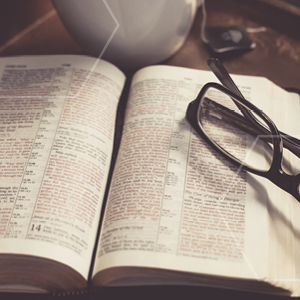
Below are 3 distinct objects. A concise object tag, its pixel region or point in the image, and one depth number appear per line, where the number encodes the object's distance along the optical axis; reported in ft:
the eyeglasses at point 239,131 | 1.20
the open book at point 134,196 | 1.07
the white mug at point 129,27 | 1.31
